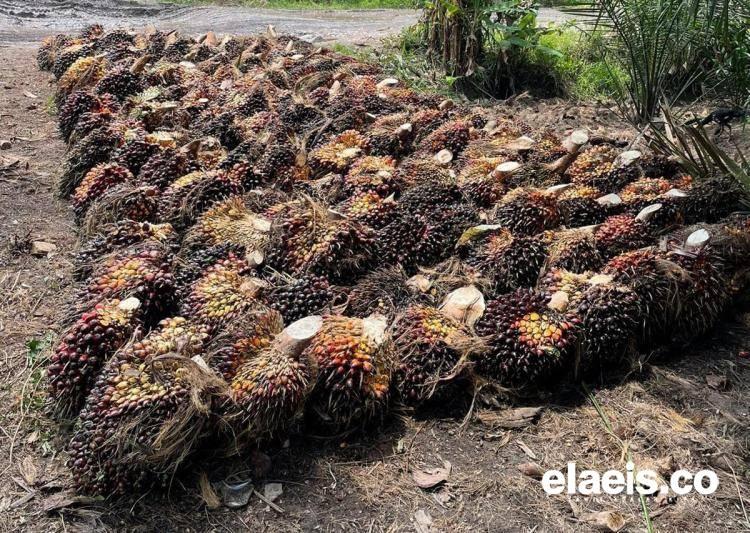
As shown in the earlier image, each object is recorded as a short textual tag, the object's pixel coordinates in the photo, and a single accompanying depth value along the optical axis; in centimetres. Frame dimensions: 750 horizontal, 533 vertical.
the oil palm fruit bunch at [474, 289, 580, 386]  227
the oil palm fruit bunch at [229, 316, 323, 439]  195
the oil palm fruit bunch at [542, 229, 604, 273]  263
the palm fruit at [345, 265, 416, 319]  245
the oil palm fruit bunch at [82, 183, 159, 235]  309
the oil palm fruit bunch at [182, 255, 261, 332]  231
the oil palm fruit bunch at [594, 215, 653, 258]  274
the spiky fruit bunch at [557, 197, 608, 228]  302
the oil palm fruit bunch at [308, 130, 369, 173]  350
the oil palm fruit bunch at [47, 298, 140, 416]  212
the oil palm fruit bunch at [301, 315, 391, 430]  207
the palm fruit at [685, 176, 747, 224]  294
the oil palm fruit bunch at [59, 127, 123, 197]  370
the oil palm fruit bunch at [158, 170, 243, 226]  306
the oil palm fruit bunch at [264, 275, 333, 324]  239
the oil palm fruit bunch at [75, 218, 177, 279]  280
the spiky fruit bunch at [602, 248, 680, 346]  242
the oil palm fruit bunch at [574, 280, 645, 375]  234
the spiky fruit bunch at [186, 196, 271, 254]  276
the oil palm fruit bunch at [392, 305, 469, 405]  222
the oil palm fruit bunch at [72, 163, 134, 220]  336
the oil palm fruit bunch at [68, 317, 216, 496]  185
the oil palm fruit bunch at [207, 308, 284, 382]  205
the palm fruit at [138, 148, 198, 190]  335
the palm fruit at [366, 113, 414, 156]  365
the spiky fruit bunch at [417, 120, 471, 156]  366
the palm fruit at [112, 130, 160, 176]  356
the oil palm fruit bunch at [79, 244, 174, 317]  240
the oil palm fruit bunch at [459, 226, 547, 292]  262
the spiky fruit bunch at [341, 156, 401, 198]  312
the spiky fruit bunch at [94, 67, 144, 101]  462
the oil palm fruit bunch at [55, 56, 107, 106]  488
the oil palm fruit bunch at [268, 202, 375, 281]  258
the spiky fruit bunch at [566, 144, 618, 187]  329
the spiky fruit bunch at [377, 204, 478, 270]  275
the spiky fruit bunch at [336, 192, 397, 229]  287
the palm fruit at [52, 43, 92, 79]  553
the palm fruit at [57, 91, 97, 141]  428
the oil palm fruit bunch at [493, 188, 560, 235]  289
